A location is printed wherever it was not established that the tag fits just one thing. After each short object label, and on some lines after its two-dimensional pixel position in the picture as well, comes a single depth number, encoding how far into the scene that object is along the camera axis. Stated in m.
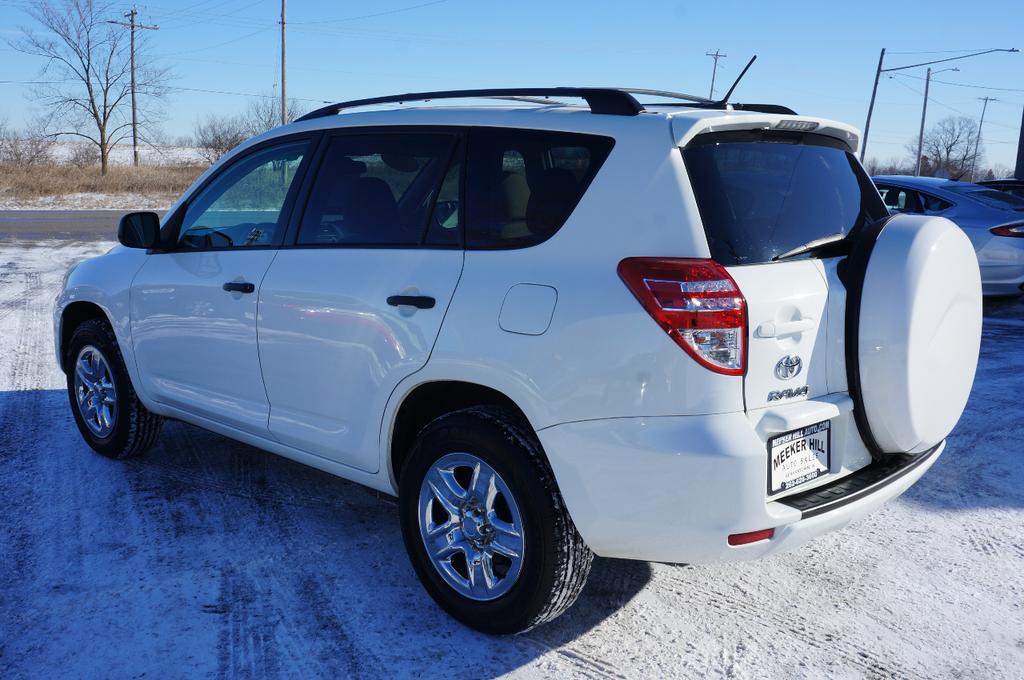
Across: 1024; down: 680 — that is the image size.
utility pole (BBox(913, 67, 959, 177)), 59.43
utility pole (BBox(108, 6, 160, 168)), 47.12
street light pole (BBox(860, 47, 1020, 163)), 40.97
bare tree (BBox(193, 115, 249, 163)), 52.38
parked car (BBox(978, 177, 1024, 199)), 11.73
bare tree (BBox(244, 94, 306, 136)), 48.69
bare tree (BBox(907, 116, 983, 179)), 79.38
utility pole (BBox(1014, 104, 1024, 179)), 18.46
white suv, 2.70
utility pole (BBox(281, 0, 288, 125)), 37.41
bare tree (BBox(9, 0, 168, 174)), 46.38
